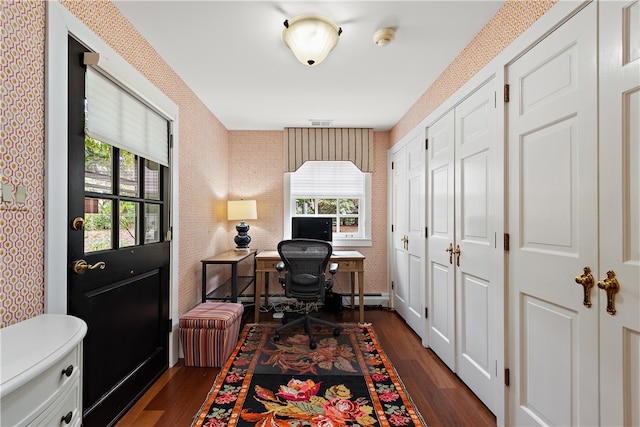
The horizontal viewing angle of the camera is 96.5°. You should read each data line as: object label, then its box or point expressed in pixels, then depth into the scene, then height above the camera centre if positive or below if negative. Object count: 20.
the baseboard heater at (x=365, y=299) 3.93 -1.19
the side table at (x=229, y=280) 2.84 -0.70
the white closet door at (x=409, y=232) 2.90 -0.22
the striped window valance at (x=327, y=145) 4.00 +0.96
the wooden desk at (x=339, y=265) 3.28 -0.61
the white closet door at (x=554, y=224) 1.16 -0.05
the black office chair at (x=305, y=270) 2.88 -0.58
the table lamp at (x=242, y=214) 3.75 -0.01
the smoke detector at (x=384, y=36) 1.85 +1.17
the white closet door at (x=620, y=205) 1.00 +0.03
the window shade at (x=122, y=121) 1.53 +0.58
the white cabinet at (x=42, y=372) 0.75 -0.45
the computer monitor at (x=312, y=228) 3.82 -0.20
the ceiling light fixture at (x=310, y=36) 1.69 +1.09
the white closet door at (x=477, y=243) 1.77 -0.20
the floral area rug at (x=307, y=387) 1.74 -1.25
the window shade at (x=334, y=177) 4.12 +0.50
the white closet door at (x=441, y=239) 2.29 -0.22
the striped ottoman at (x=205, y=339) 2.35 -1.03
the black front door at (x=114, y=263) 1.43 -0.30
